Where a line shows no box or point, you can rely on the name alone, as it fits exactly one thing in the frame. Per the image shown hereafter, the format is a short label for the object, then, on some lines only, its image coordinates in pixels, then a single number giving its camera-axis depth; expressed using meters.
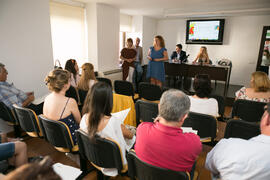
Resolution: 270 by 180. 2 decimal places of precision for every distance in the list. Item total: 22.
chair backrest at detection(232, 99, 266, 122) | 2.42
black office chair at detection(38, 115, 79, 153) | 1.77
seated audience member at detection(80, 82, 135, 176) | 1.47
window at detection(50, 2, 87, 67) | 4.27
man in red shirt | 1.11
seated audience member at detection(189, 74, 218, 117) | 2.18
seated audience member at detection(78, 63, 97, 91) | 3.06
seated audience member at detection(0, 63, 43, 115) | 2.53
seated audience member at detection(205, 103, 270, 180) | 1.00
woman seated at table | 6.14
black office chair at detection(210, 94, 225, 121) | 2.59
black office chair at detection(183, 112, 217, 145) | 1.95
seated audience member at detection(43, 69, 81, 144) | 1.93
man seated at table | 6.42
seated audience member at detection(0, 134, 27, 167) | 1.59
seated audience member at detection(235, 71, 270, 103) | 2.48
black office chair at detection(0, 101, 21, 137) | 2.45
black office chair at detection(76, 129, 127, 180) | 1.40
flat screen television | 7.06
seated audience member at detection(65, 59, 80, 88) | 3.50
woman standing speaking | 4.51
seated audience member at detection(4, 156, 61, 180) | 0.50
